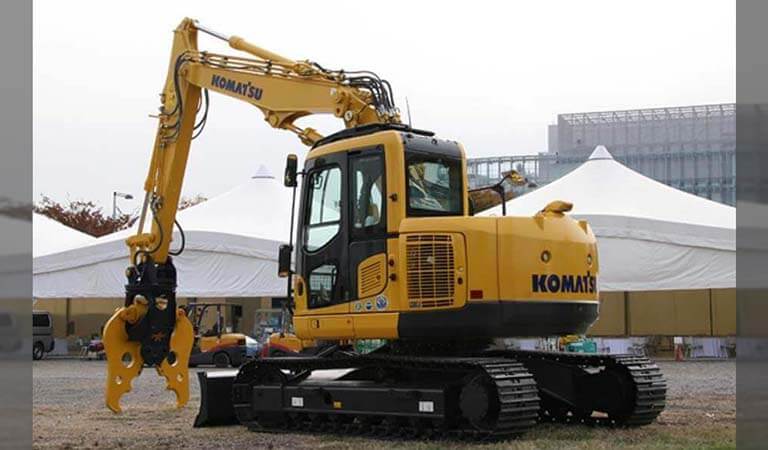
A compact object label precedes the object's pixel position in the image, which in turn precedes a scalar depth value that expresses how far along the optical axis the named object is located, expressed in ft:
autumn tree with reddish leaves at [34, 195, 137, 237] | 236.63
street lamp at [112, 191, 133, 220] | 227.55
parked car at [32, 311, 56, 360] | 121.39
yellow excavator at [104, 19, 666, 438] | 34.78
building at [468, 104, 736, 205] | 164.14
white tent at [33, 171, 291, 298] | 112.47
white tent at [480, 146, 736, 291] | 96.68
